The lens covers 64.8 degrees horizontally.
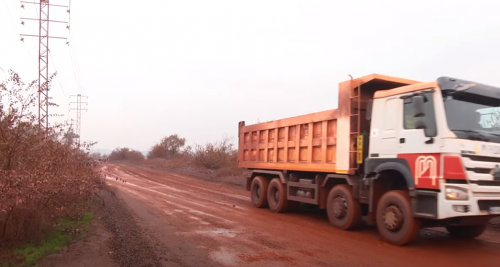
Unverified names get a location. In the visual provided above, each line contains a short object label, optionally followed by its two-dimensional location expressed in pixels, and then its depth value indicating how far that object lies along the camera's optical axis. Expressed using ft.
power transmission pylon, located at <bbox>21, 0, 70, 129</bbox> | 84.54
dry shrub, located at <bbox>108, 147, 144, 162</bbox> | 270.01
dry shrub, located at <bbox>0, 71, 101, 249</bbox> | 20.13
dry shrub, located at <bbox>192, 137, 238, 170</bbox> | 126.11
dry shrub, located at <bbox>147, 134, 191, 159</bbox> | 252.01
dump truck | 22.74
